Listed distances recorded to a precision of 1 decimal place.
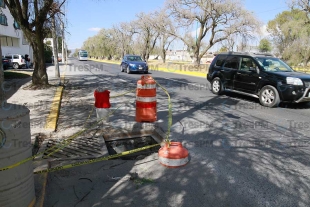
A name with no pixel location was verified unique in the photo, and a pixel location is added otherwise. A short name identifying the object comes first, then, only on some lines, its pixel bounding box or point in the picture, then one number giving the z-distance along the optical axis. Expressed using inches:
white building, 1439.6
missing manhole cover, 175.6
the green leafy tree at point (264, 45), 3361.2
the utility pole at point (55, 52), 608.2
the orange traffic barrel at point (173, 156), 145.0
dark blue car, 848.3
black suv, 297.7
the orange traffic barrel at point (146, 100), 216.2
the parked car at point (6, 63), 1015.7
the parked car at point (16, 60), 1066.5
